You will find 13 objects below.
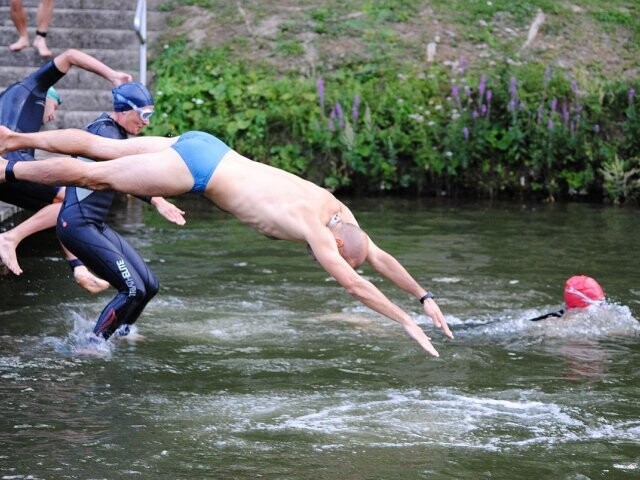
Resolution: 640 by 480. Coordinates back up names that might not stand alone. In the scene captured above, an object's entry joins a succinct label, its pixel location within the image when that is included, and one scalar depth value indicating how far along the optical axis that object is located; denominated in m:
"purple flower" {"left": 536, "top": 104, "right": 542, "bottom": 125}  16.44
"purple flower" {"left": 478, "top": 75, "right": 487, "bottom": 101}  16.67
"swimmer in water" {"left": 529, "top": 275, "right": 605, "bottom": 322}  9.48
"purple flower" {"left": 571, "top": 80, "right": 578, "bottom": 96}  16.92
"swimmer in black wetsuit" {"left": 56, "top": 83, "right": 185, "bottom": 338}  8.34
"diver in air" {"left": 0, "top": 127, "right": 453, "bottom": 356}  7.24
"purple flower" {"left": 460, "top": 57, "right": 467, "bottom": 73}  17.62
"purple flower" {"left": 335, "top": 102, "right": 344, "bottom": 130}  16.55
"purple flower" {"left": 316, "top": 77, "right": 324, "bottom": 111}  16.89
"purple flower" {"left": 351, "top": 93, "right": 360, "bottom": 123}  16.55
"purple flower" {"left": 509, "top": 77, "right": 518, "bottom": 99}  16.52
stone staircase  16.62
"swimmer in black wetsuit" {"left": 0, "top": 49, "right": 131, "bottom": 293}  9.15
